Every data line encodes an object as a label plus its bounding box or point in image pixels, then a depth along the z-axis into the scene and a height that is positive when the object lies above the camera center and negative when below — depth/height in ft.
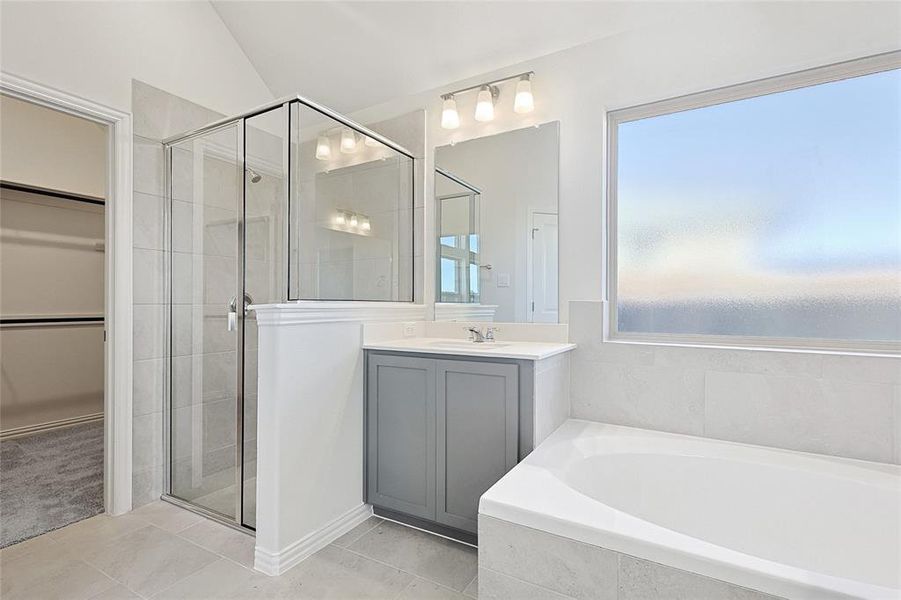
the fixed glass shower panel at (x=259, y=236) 6.73 +1.04
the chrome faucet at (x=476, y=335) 7.60 -0.60
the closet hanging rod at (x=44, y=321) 11.01 -0.55
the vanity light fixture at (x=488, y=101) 7.59 +3.66
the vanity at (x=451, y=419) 5.88 -1.71
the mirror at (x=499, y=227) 7.63 +1.40
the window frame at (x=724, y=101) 5.63 +2.97
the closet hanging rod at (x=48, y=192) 10.71 +2.83
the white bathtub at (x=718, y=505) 3.47 -2.07
